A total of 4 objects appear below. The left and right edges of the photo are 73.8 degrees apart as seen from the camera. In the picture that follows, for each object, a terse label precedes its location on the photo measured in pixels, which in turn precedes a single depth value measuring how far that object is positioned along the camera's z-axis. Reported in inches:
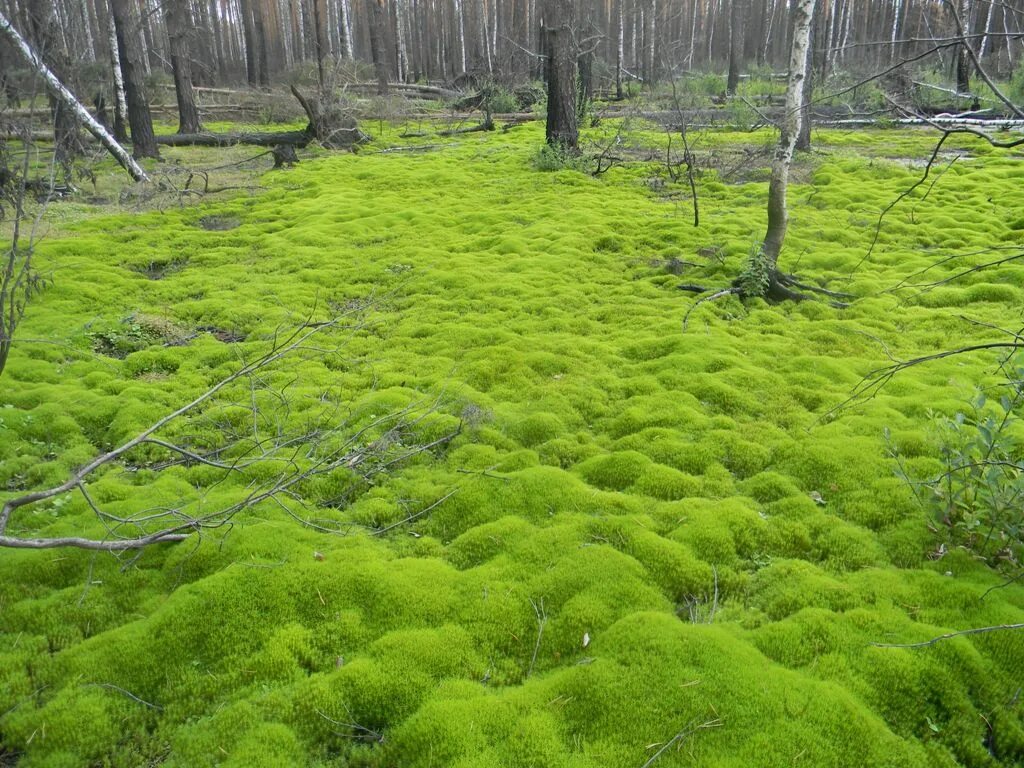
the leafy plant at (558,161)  514.6
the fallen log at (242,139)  626.5
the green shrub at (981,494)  134.8
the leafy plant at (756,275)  285.9
